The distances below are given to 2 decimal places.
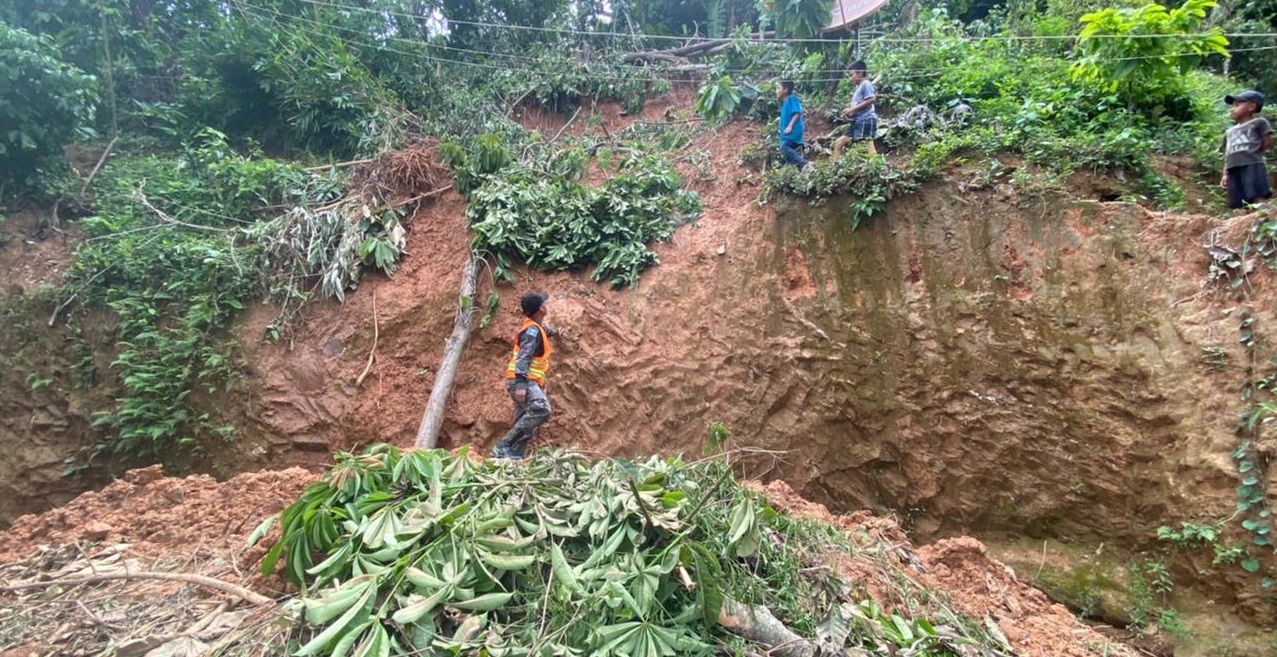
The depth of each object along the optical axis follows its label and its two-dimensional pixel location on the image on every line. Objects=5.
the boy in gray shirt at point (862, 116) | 6.61
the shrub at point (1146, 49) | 5.29
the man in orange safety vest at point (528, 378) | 5.50
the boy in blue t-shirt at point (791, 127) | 6.70
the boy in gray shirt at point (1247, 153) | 4.66
